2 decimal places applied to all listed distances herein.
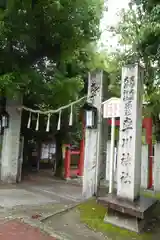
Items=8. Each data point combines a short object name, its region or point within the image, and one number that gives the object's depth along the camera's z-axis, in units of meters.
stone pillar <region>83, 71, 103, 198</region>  5.67
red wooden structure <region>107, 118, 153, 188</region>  7.78
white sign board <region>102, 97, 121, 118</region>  5.23
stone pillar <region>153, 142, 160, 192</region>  7.30
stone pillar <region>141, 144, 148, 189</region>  7.78
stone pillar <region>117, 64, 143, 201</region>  4.46
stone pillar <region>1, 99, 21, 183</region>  8.04
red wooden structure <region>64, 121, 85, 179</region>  9.56
